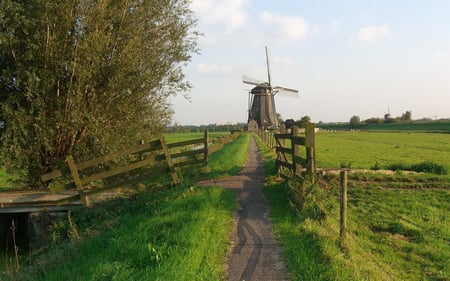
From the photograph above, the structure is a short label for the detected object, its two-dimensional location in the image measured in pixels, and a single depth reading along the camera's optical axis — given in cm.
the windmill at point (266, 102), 8338
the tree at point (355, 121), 14106
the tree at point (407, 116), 14512
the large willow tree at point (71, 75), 1243
